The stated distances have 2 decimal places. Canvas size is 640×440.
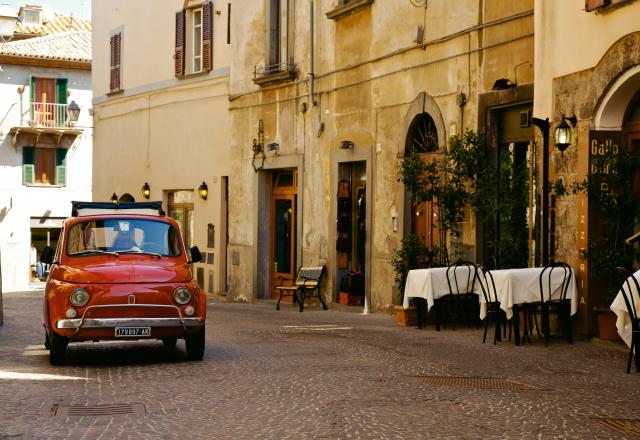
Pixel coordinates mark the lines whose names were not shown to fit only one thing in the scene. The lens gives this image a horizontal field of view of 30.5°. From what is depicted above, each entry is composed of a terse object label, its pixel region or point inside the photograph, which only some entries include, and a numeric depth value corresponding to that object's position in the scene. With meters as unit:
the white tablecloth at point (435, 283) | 15.55
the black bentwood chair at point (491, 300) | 14.09
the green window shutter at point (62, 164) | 52.31
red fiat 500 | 11.87
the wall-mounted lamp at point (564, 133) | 14.30
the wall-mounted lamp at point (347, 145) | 21.58
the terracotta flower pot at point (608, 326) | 13.55
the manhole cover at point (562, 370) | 11.42
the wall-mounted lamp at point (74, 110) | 39.00
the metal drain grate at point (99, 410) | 8.95
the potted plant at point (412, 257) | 18.12
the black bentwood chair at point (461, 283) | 15.62
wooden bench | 22.33
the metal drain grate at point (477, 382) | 10.31
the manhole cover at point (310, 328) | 16.41
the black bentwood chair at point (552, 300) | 13.73
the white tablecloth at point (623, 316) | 11.43
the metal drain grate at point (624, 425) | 8.16
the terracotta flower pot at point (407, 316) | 16.89
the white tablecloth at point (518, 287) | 13.59
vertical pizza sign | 13.88
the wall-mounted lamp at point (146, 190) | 32.31
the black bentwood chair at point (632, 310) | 11.16
